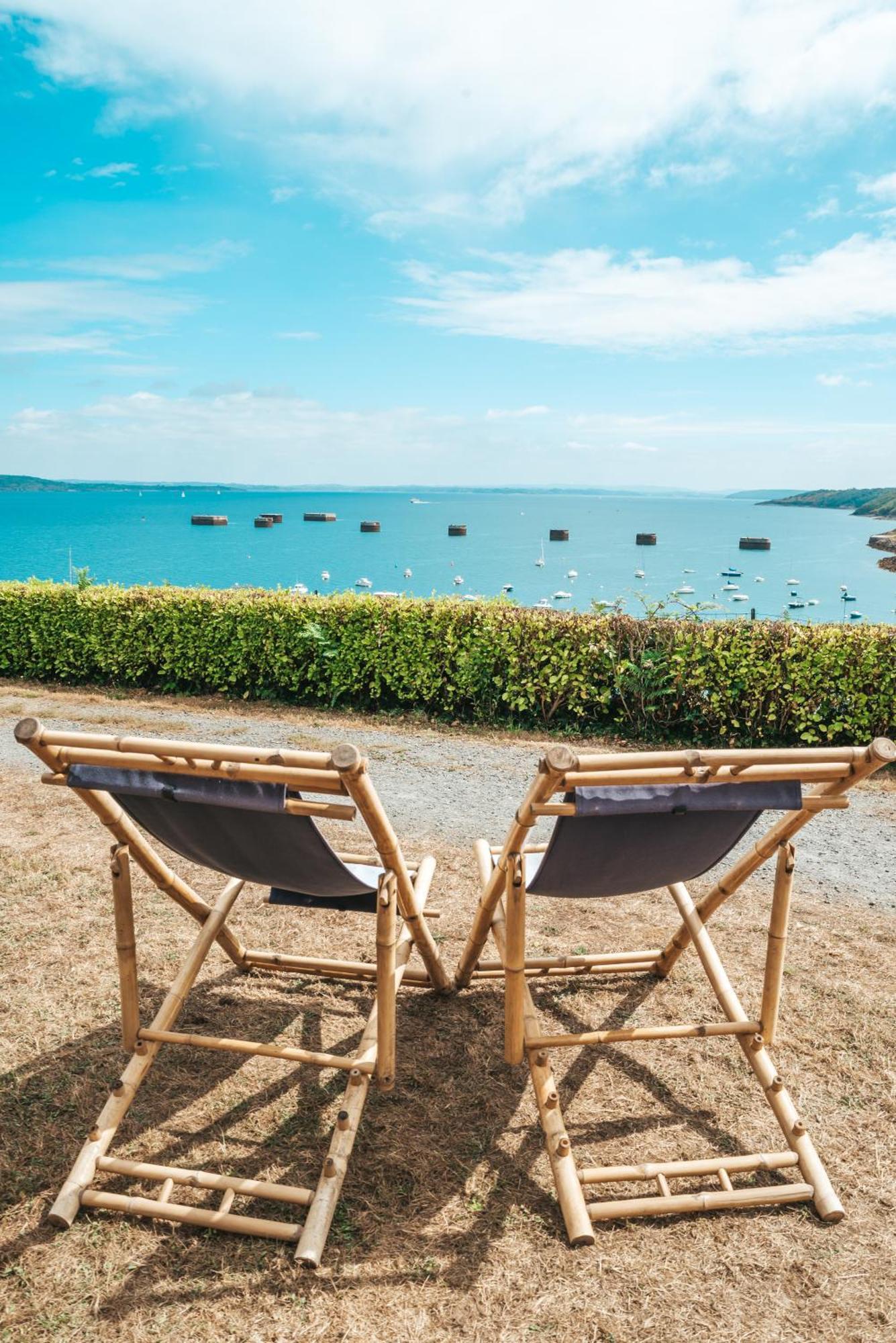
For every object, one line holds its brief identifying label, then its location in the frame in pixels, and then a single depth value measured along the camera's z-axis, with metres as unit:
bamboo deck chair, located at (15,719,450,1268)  2.05
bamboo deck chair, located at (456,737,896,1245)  2.07
